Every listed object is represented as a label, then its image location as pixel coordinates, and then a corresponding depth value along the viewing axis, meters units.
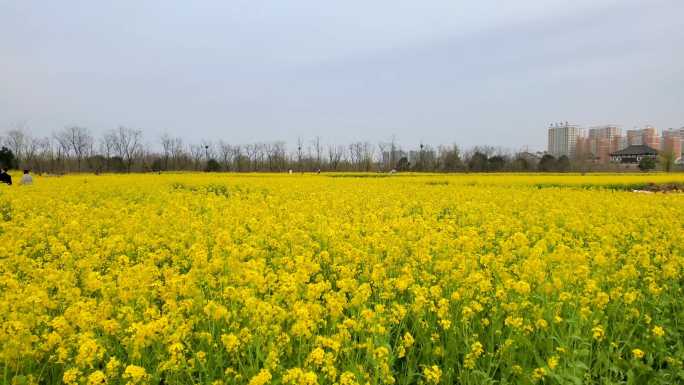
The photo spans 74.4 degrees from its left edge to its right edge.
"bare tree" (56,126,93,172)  70.44
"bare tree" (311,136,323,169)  75.03
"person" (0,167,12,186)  19.98
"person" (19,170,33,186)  19.35
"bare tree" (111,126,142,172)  72.06
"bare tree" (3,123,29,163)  65.69
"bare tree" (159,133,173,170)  70.43
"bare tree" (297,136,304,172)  75.22
